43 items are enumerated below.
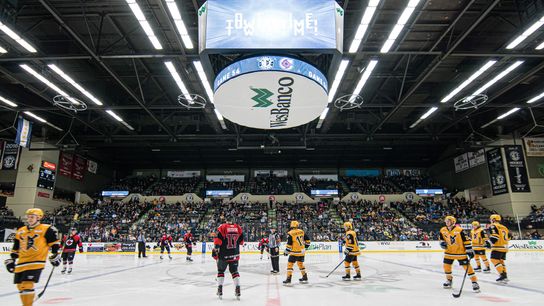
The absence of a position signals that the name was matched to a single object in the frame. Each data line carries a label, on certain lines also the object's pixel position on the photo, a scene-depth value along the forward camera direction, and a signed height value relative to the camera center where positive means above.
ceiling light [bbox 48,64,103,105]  16.63 +7.99
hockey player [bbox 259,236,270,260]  18.98 -0.65
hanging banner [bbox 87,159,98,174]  36.91 +7.35
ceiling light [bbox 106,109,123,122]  22.89 +8.03
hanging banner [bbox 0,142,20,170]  29.22 +6.51
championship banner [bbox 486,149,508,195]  28.59 +4.67
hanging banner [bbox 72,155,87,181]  34.28 +6.73
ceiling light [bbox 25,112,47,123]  23.69 +8.22
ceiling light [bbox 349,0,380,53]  11.65 +7.48
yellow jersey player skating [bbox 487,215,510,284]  9.44 -0.47
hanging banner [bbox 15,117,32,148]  21.73 +6.51
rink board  23.73 -1.16
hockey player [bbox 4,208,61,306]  5.59 -0.28
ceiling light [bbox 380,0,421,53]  11.95 +7.63
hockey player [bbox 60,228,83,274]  12.20 -0.48
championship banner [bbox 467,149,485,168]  31.45 +6.50
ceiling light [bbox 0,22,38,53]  12.89 +7.71
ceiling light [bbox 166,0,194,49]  11.53 +7.49
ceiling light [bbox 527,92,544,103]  20.63 +7.76
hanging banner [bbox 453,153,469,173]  34.41 +6.64
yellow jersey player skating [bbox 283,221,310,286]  9.20 -0.46
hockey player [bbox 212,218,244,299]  7.21 -0.32
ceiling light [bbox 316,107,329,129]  23.33 +7.67
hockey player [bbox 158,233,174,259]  19.64 -0.48
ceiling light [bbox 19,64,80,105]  16.47 +7.90
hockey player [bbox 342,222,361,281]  9.66 -0.53
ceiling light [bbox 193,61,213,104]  15.78 +7.47
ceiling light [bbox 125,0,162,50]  11.87 +7.72
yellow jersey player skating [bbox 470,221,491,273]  11.41 -0.44
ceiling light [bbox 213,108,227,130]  23.31 +7.74
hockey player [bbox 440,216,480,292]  7.70 -0.41
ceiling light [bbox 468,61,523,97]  16.76 +7.79
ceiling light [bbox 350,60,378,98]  16.03 +7.60
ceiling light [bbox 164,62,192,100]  15.97 +7.72
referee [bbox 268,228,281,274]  11.80 -0.63
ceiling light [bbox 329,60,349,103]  15.68 +7.41
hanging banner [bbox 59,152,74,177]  31.88 +6.64
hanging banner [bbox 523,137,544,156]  28.88 +6.72
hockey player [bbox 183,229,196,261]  17.64 -0.55
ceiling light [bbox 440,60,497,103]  16.58 +7.76
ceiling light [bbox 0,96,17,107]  20.54 +8.08
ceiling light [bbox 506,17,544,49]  13.02 +7.60
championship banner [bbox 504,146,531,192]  27.83 +4.70
